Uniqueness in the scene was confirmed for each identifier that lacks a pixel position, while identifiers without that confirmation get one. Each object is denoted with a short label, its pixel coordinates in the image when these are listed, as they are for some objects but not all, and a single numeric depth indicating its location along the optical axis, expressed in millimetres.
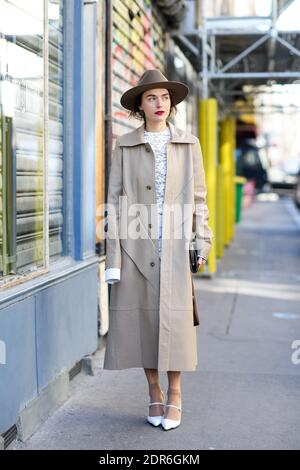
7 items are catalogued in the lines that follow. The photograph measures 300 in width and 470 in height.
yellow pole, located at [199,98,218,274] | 10023
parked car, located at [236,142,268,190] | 38844
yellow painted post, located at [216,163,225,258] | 12094
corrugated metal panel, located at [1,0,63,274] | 4484
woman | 4266
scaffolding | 9781
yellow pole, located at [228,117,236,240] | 15594
